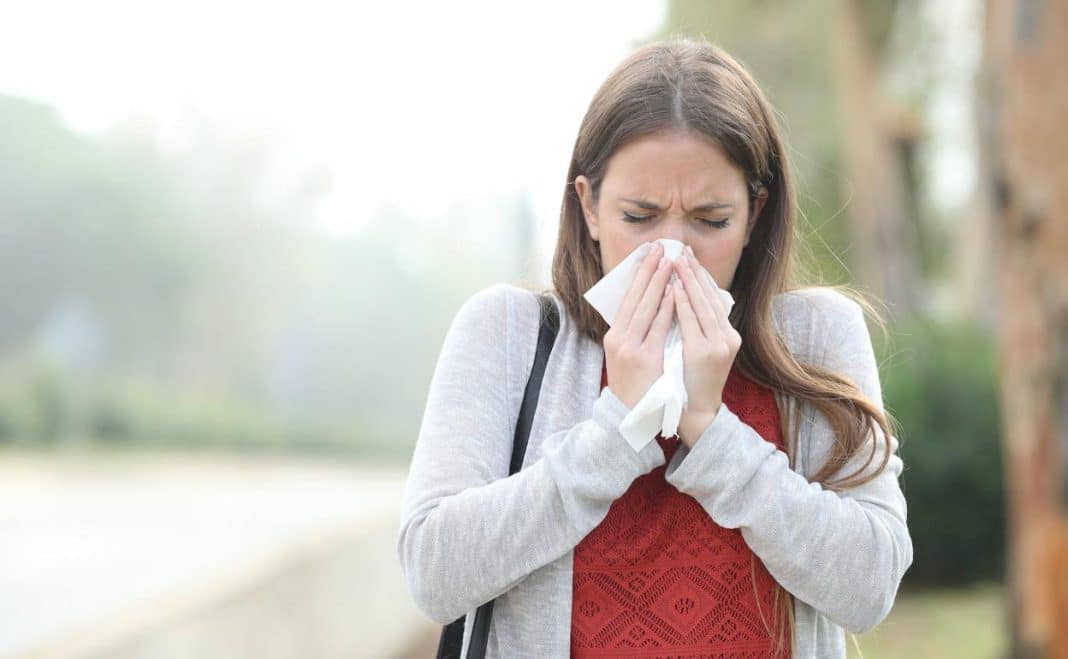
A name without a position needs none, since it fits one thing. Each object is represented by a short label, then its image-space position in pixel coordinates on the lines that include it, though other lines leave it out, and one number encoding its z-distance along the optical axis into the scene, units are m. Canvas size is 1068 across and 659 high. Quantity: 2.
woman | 3.82
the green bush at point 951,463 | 18.45
